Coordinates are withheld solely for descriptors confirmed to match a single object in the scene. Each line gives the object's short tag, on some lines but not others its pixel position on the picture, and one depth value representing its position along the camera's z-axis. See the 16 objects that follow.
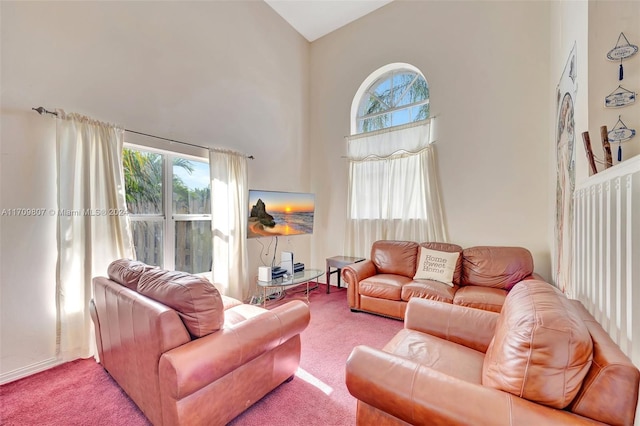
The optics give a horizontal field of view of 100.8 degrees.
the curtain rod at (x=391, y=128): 3.62
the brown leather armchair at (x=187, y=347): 1.26
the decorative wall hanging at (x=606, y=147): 1.50
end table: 3.89
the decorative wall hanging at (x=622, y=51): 1.51
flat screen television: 3.45
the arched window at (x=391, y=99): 3.89
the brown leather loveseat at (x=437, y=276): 2.73
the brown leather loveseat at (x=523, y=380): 0.83
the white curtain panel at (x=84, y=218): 2.15
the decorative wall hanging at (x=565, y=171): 2.06
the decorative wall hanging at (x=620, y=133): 1.46
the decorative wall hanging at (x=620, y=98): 1.50
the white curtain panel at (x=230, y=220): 3.21
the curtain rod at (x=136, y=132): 2.04
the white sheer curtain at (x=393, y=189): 3.58
